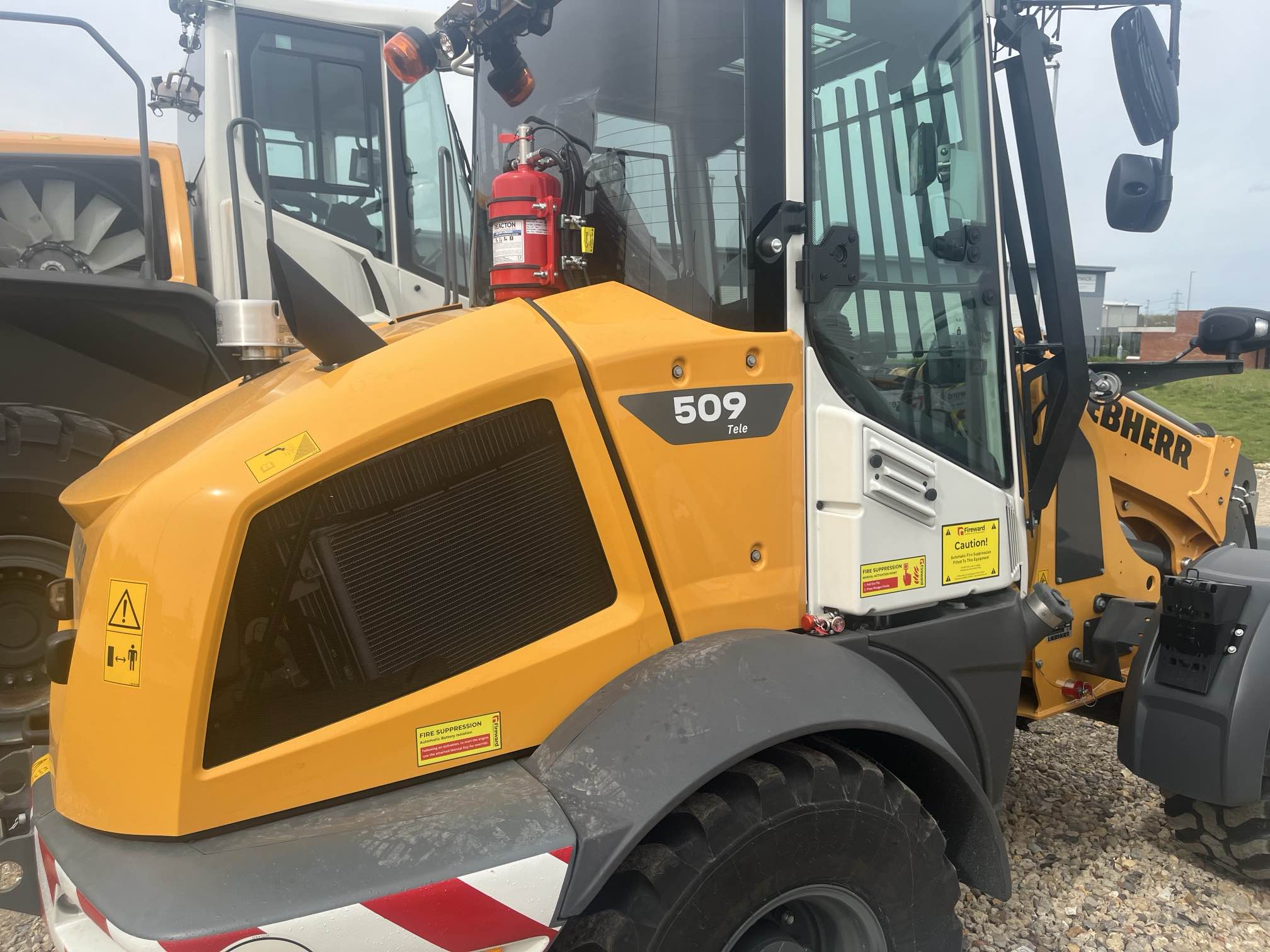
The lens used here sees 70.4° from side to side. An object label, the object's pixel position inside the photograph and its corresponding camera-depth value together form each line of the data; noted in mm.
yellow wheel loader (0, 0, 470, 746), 3297
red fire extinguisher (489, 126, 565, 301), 2072
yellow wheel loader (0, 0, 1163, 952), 1548
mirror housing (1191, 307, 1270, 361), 2646
